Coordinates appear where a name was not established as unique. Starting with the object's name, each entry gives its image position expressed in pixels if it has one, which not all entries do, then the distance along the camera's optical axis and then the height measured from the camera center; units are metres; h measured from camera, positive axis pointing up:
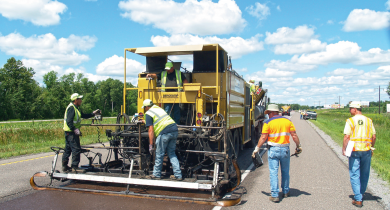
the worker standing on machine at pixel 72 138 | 6.81 -0.66
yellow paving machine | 5.95 -0.54
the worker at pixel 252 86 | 13.71 +1.09
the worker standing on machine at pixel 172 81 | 7.89 +0.73
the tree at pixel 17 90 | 60.47 +3.68
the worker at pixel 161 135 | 6.19 -0.52
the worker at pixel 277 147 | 5.71 -0.69
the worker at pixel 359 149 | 5.49 -0.69
